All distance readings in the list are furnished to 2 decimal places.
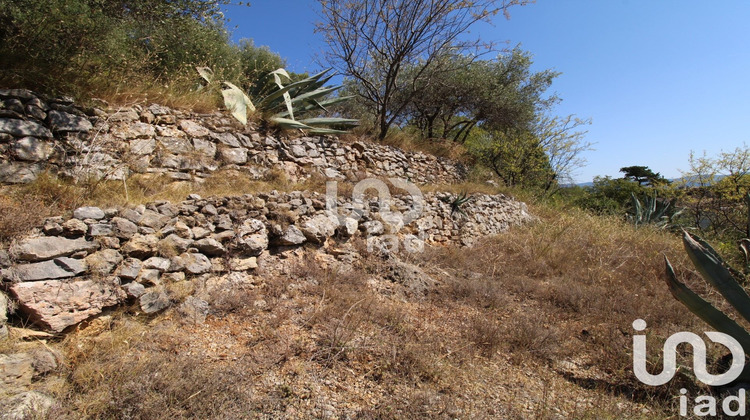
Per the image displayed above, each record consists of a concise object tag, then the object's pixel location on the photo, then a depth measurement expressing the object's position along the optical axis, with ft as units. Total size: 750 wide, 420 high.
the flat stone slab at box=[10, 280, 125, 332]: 7.15
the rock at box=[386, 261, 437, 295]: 13.01
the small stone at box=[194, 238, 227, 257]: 10.64
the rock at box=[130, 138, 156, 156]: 13.56
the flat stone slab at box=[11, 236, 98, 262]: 7.51
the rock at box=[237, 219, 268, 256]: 11.60
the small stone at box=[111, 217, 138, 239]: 9.20
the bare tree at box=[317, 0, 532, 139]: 26.14
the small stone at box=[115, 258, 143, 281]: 8.64
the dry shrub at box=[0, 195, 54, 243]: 7.65
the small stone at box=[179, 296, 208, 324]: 9.16
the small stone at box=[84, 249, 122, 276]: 8.31
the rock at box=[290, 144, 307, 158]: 19.77
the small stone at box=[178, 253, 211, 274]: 10.07
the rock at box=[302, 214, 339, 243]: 13.43
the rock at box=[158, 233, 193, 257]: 9.74
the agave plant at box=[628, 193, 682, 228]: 27.17
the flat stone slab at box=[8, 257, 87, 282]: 7.30
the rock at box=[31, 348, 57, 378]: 6.46
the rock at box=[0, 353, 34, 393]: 5.97
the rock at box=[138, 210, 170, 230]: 9.91
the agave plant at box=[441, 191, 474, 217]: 21.74
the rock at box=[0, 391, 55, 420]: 5.31
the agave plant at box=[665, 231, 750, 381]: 7.91
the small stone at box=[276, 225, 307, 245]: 12.67
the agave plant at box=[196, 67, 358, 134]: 17.35
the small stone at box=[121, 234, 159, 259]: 9.14
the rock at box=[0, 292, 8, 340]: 6.63
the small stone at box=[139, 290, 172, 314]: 8.68
